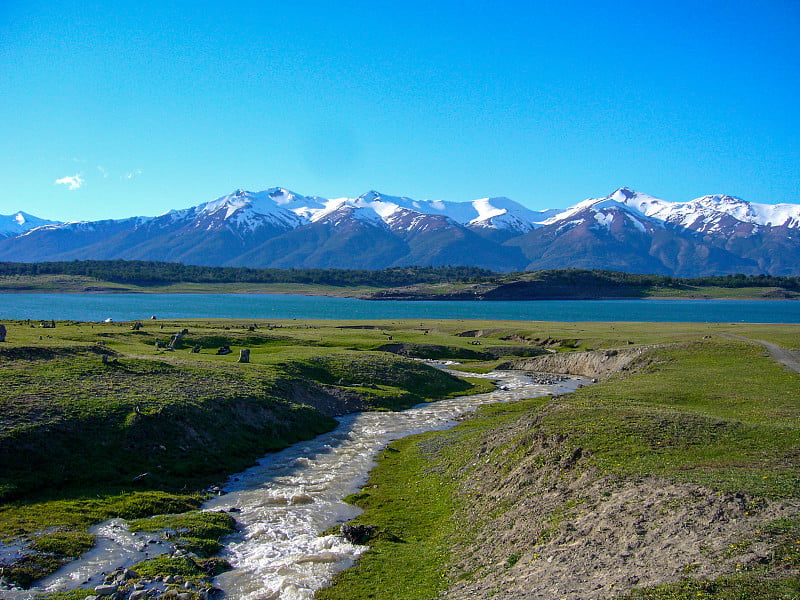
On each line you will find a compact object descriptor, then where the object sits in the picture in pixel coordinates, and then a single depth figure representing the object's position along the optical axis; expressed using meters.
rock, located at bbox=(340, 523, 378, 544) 22.19
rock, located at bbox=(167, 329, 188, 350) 65.85
